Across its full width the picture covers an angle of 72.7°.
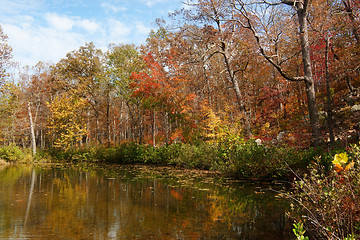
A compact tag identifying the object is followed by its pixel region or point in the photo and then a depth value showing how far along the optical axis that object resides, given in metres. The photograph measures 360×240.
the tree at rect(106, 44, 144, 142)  21.77
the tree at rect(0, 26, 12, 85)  17.92
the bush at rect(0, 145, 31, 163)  19.97
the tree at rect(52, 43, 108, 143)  24.69
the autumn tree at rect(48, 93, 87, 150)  23.06
